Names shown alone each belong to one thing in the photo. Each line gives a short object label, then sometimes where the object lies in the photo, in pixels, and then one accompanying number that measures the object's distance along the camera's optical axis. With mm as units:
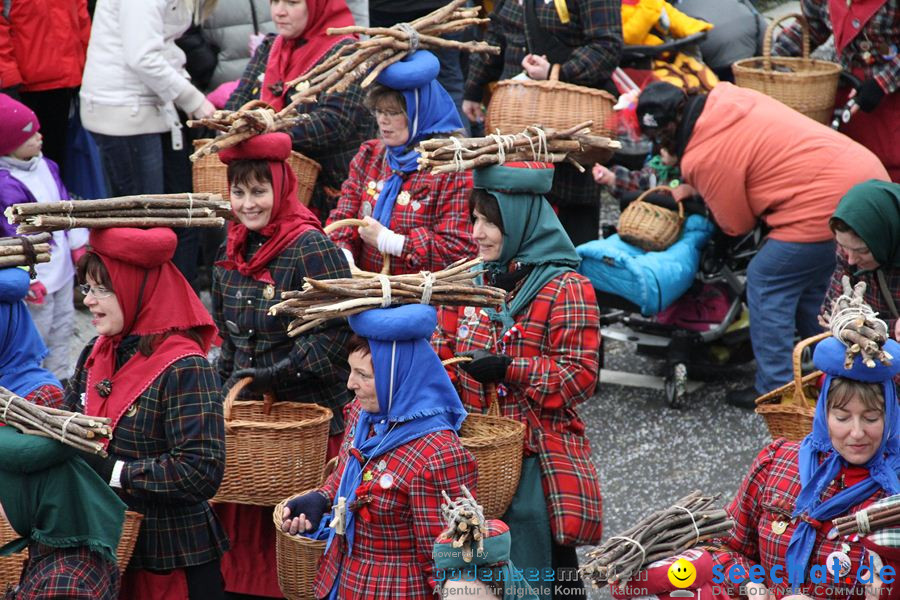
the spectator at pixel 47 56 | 16562
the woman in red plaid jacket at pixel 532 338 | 9711
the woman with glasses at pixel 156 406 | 8719
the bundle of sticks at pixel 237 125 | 10969
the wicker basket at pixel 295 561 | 9070
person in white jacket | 16234
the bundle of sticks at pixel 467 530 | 7391
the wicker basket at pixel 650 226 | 15828
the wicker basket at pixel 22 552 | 8633
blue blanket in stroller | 15437
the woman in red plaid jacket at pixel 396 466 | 8445
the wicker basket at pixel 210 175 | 13320
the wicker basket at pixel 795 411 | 10758
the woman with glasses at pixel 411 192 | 12094
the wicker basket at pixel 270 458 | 10023
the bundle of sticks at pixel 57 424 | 8062
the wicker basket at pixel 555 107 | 14187
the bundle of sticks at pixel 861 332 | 8062
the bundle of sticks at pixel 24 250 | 9344
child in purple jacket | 14453
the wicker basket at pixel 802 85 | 15969
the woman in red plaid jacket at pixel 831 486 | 8117
